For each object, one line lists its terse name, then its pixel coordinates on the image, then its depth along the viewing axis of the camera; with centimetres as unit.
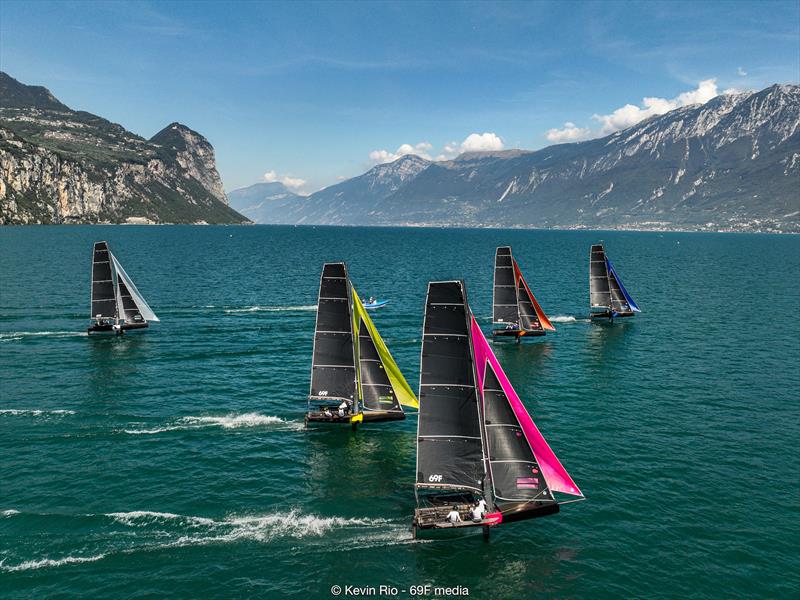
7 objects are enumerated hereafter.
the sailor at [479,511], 2873
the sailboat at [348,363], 4306
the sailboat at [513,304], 7419
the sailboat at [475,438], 2886
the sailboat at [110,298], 7475
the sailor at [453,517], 2838
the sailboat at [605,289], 9038
